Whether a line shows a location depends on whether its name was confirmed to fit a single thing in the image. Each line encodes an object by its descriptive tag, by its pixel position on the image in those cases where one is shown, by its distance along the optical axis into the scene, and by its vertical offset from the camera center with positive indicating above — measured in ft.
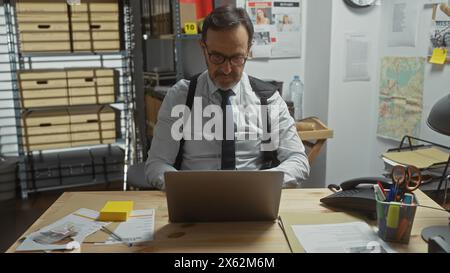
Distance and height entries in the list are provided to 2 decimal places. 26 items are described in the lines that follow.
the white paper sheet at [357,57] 9.30 +0.10
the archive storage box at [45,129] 11.07 -1.65
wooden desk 3.56 -1.47
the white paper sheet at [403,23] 8.69 +0.78
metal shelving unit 11.08 -0.17
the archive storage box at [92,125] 11.43 -1.60
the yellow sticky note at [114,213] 4.17 -1.41
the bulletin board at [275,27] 9.11 +0.75
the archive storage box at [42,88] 10.84 -0.60
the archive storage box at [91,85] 11.23 -0.56
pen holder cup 3.52 -1.27
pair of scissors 3.67 -0.99
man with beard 5.44 -0.77
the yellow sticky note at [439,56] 8.00 +0.10
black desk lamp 3.46 -0.49
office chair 7.58 -2.02
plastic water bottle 9.73 -0.70
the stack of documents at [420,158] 7.08 -1.60
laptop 3.69 -1.15
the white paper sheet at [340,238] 3.45 -1.44
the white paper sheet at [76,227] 3.57 -1.46
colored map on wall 8.74 -0.72
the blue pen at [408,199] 3.54 -1.09
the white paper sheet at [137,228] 3.75 -1.47
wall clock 9.06 +1.21
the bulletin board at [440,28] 7.89 +0.61
